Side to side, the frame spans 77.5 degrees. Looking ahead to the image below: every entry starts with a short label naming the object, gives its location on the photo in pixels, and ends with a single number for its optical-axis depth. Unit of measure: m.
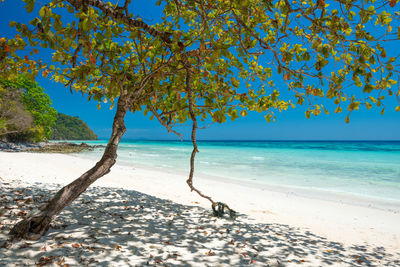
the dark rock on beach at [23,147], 29.38
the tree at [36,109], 32.00
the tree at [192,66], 2.65
